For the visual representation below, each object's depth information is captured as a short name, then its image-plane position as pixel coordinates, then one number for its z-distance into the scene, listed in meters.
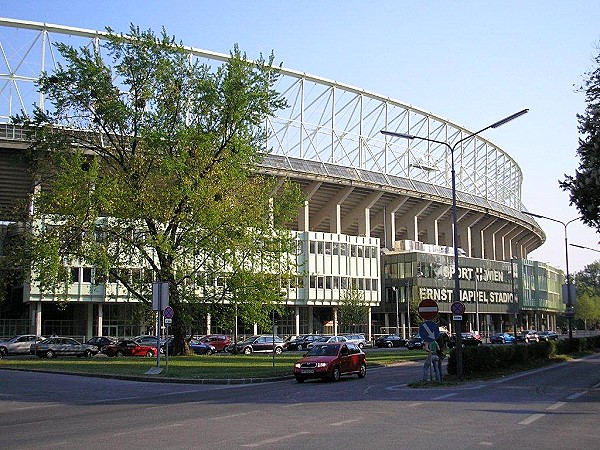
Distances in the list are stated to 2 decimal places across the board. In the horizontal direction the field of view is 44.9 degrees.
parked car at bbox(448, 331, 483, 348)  56.67
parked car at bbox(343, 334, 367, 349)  57.92
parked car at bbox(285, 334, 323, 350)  59.88
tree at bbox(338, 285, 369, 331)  80.38
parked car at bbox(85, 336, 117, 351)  54.28
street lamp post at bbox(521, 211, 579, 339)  53.62
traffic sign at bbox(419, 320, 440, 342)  22.52
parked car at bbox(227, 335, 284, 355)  55.56
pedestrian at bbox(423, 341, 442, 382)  23.28
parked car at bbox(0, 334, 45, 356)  53.91
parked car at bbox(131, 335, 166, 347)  51.53
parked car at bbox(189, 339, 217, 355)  53.00
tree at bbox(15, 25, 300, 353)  37.34
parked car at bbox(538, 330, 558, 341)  79.44
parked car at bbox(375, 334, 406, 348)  67.60
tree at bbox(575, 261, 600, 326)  145.00
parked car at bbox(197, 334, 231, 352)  58.06
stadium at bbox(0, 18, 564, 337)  70.94
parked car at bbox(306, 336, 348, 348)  50.38
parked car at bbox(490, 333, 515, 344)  72.25
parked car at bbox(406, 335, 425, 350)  60.91
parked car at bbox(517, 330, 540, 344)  71.38
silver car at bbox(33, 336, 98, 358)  49.06
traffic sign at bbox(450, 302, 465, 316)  25.36
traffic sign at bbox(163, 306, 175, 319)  28.11
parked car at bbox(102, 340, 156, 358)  49.88
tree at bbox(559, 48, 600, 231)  23.48
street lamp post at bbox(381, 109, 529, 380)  24.86
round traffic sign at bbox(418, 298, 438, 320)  22.55
